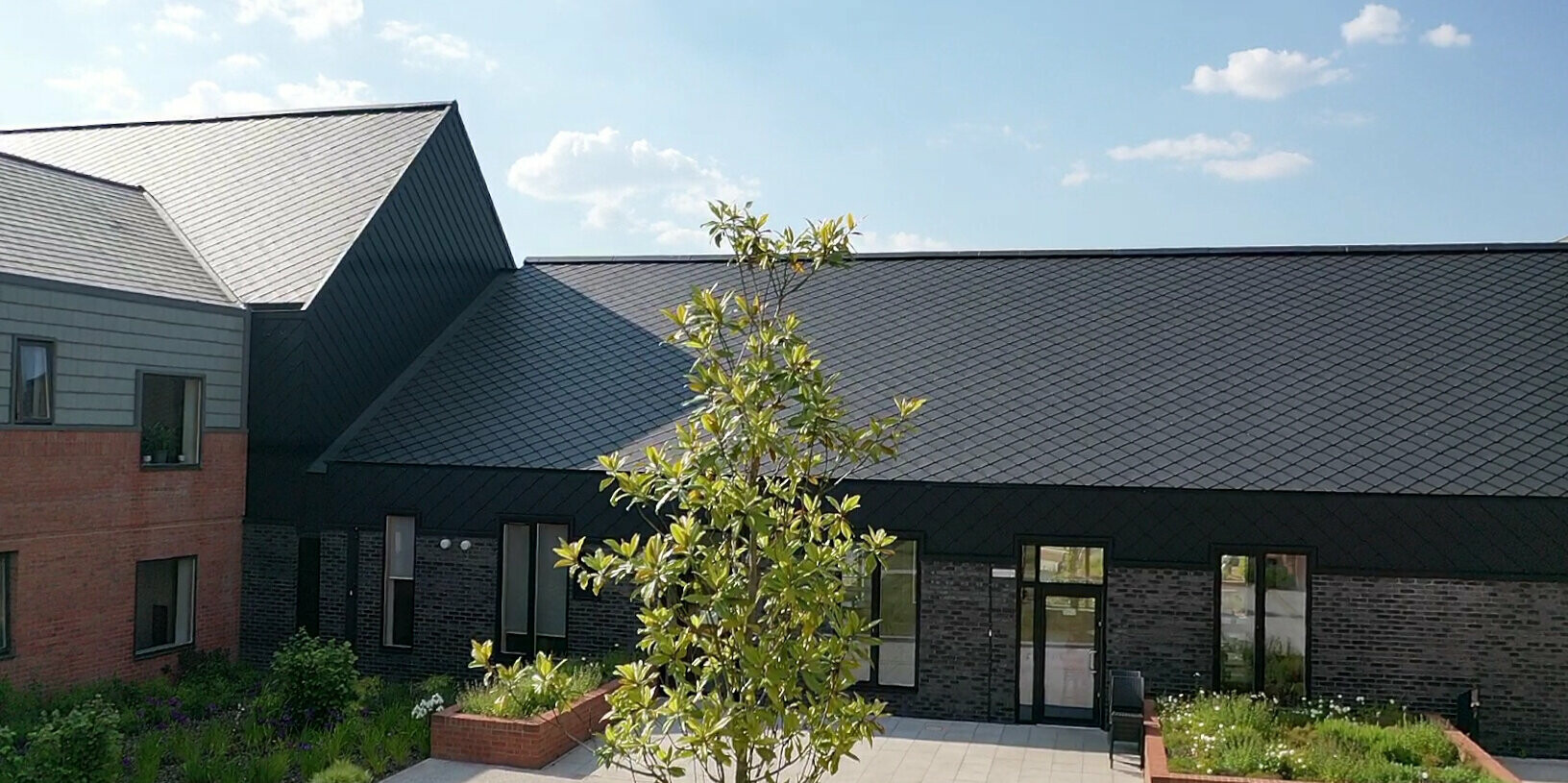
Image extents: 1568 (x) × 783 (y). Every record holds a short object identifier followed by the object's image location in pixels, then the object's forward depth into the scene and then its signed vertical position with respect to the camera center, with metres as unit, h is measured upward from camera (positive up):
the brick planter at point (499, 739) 12.89 -3.28
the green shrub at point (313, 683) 13.80 -2.94
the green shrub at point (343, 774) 11.73 -3.35
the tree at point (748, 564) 6.16 -0.70
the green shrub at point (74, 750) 10.86 -2.97
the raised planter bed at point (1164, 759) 11.40 -3.03
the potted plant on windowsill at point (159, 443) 16.05 -0.43
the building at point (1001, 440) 14.47 -0.14
